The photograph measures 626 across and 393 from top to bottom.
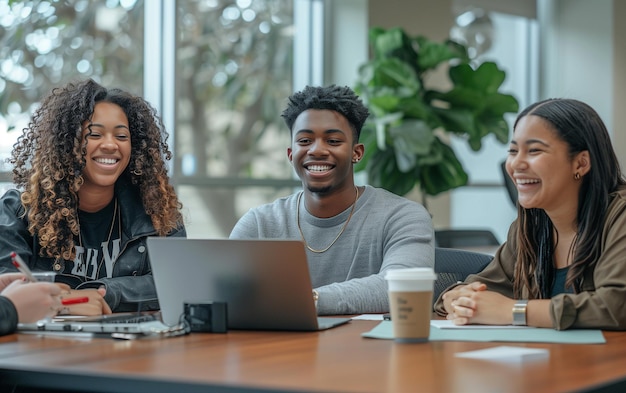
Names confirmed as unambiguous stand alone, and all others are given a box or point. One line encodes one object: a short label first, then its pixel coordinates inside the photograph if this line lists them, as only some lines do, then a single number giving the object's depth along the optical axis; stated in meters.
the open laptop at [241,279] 2.45
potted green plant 5.10
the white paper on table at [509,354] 2.22
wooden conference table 2.05
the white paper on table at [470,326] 2.53
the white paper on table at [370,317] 2.68
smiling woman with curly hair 2.97
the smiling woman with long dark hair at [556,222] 2.59
